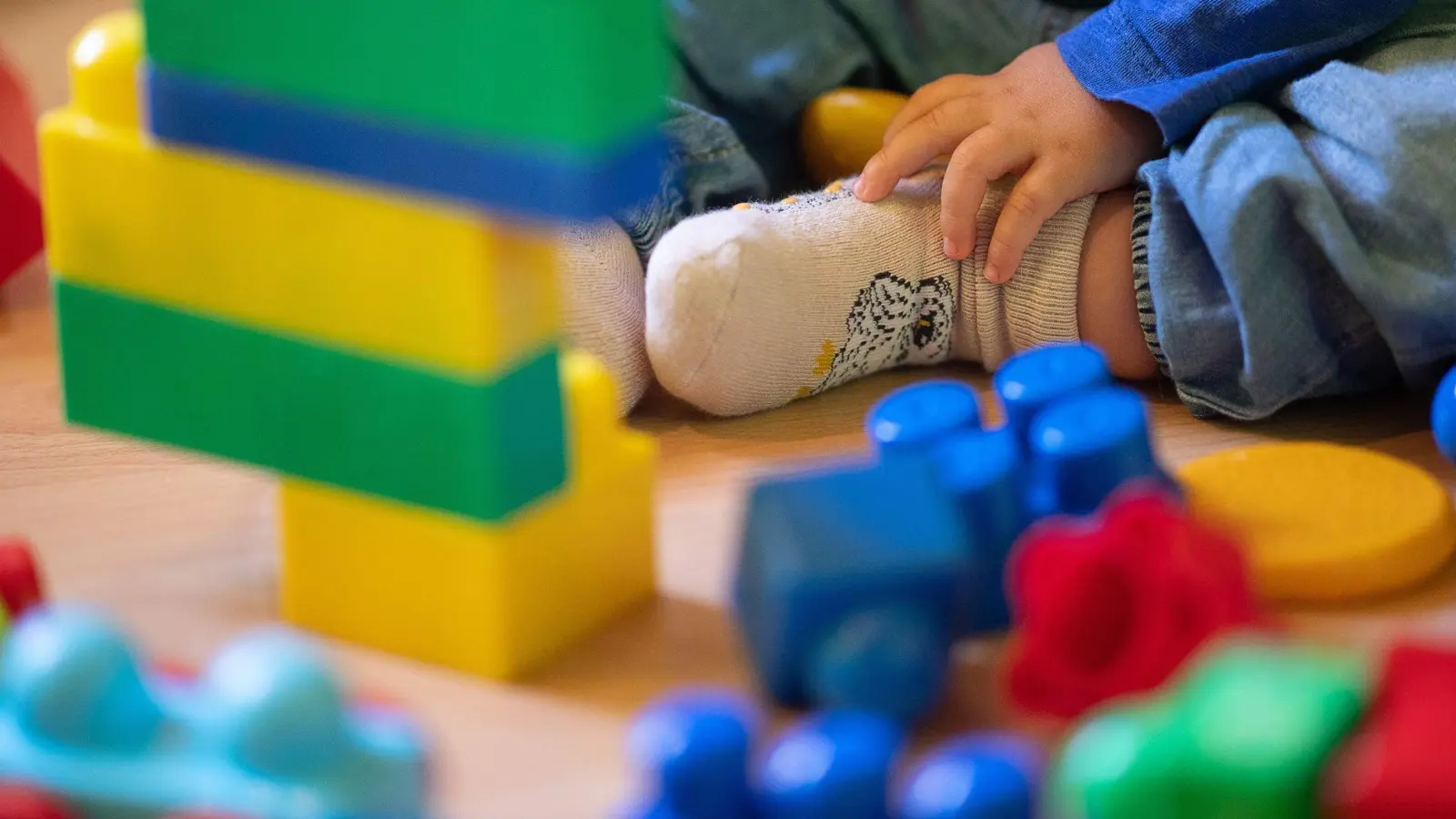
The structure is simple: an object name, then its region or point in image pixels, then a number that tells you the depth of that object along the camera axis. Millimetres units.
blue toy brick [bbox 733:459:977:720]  941
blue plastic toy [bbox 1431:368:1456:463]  1049
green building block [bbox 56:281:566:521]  955
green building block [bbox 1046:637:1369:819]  861
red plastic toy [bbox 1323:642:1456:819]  856
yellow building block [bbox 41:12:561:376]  947
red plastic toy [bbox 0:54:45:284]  1174
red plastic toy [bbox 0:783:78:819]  901
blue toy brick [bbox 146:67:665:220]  925
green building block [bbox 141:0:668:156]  918
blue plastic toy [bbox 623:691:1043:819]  885
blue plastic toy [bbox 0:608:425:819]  889
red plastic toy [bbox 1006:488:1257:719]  933
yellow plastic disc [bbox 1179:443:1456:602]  996
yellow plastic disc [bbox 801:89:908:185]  1173
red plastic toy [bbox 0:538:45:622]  972
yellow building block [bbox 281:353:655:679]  968
